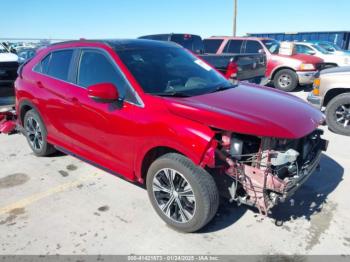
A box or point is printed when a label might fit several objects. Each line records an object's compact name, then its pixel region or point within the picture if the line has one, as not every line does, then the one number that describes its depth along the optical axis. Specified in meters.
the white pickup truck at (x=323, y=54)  12.88
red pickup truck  10.58
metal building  26.00
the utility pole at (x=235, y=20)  26.50
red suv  2.84
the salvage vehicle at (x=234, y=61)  8.80
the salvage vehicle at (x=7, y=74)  9.05
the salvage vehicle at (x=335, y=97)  6.00
